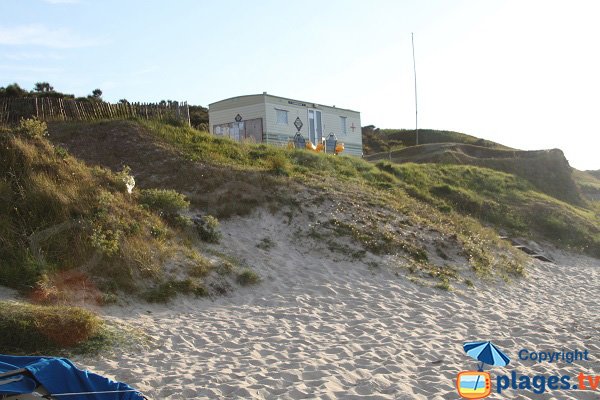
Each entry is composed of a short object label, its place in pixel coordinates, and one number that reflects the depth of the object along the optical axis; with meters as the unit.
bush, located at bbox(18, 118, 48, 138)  9.95
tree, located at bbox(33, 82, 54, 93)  30.04
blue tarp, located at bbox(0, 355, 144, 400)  4.04
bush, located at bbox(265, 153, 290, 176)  14.00
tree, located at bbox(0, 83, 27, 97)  25.20
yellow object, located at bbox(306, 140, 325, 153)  21.88
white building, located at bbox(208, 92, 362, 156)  22.64
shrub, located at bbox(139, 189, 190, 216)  10.32
